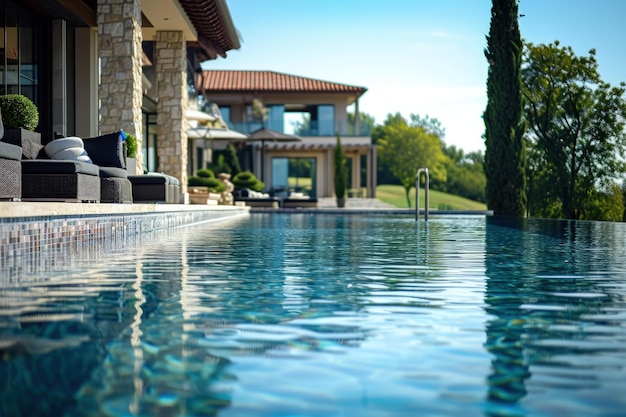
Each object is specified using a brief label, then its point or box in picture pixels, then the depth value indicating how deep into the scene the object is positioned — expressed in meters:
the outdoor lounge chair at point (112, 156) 9.39
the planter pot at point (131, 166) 12.05
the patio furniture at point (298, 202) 25.36
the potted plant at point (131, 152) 12.22
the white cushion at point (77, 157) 8.93
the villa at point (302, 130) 35.41
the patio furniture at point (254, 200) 24.08
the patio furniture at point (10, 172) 5.62
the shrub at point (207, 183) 20.02
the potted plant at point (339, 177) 28.44
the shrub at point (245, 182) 27.03
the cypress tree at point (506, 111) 20.33
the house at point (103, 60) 12.58
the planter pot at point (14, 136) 8.14
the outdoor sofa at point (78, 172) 7.10
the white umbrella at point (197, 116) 20.05
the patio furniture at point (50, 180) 7.09
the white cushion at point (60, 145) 8.95
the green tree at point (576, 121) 32.53
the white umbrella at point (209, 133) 21.94
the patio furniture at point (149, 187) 10.82
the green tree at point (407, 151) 50.41
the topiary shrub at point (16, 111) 9.32
